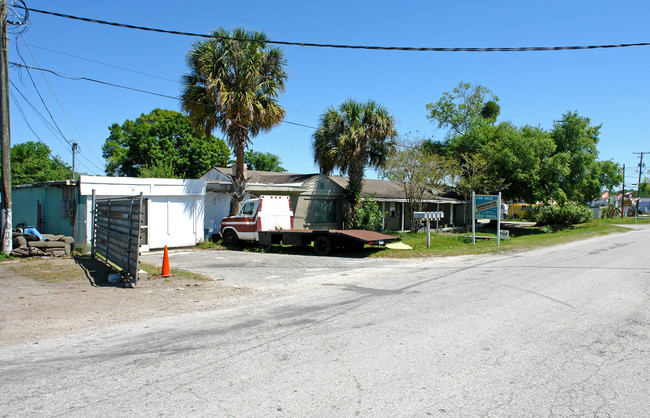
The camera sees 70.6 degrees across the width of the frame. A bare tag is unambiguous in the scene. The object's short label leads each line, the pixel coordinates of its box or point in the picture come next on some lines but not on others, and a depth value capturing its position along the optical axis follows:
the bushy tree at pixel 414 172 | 26.19
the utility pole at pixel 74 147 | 41.72
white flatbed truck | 16.75
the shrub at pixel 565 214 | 36.56
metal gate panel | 10.02
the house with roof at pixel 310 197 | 22.23
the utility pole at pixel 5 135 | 13.99
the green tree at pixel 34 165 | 44.75
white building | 16.64
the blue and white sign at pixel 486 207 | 20.42
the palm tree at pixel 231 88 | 18.84
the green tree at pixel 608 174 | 38.59
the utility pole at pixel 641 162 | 77.07
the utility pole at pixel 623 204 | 63.27
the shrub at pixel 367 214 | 24.28
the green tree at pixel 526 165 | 31.33
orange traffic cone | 11.67
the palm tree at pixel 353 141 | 23.09
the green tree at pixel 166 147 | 45.25
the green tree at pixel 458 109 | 41.50
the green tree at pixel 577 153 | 33.41
